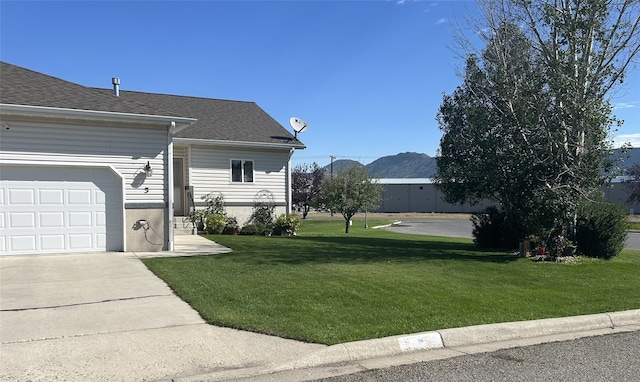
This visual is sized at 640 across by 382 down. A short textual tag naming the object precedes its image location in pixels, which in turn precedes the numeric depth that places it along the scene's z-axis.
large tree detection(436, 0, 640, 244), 12.50
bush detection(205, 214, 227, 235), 18.56
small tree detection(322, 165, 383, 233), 33.28
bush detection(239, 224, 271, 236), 19.48
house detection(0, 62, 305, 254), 11.62
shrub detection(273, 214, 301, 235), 20.23
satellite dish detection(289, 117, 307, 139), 22.80
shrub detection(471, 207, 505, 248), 17.62
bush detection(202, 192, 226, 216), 19.47
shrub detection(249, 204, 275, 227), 20.63
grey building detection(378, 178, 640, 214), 65.69
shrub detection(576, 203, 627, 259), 13.95
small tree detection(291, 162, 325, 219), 45.75
